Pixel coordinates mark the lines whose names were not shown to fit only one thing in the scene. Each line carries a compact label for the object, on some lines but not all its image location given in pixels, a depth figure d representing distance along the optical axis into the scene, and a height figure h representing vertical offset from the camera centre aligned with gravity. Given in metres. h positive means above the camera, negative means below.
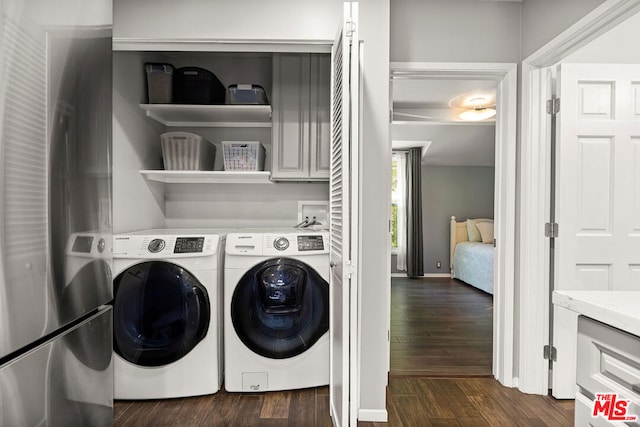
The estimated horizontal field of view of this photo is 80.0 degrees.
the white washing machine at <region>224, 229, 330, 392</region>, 2.24 -0.57
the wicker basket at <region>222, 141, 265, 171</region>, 2.66 +0.37
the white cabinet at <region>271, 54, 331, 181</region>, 2.66 +0.64
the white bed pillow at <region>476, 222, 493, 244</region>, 5.64 -0.32
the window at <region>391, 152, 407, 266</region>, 6.35 +0.09
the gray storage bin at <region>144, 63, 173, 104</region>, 2.57 +0.84
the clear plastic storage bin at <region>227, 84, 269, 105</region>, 2.60 +0.77
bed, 4.96 -0.62
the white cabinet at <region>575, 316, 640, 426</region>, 0.86 -0.41
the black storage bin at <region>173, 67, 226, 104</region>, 2.59 +0.83
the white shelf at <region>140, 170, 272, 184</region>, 2.57 +0.23
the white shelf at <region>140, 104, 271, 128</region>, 2.56 +0.67
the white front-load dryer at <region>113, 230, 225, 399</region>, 2.13 -0.61
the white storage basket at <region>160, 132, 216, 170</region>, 2.60 +0.39
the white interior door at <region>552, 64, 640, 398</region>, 2.17 +0.17
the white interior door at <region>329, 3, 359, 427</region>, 1.56 +0.05
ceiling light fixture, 4.86 +1.23
